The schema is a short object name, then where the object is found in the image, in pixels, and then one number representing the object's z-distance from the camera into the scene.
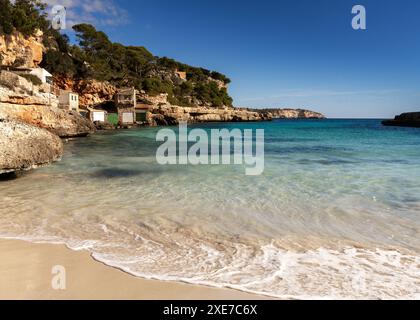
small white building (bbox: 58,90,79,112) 42.34
